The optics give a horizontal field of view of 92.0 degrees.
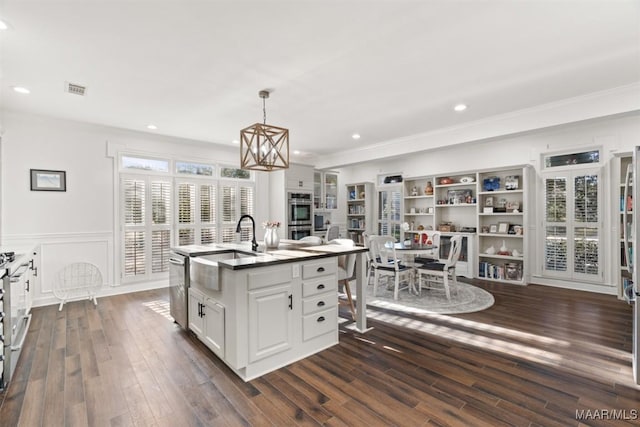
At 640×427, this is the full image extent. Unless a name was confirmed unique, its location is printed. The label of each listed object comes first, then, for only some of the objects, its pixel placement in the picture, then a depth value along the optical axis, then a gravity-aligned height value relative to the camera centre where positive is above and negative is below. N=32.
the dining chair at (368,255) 5.21 -0.77
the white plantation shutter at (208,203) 5.95 +0.17
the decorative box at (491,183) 5.95 +0.53
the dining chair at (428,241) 5.14 -0.55
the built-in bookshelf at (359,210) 8.25 +0.03
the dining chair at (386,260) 4.57 -0.76
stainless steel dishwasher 3.28 -0.84
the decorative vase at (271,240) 3.49 -0.32
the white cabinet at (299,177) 6.90 +0.79
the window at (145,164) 5.19 +0.85
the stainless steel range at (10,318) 2.34 -0.91
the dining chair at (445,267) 4.41 -0.83
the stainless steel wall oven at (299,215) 6.89 -0.08
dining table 4.64 -0.60
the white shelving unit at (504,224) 5.50 -0.26
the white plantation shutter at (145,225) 5.15 -0.21
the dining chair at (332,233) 7.67 -0.54
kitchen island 2.41 -0.82
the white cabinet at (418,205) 6.89 +0.14
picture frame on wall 4.41 +0.48
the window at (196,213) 5.69 -0.01
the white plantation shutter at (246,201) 6.52 +0.23
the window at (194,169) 5.75 +0.83
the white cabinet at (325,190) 7.99 +0.58
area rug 4.03 -1.28
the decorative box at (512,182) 5.67 +0.52
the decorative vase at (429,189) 6.80 +0.47
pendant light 3.19 +0.68
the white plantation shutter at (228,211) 6.22 +0.02
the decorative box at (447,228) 6.46 -0.36
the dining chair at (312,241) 3.96 -0.38
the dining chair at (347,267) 3.66 -0.67
